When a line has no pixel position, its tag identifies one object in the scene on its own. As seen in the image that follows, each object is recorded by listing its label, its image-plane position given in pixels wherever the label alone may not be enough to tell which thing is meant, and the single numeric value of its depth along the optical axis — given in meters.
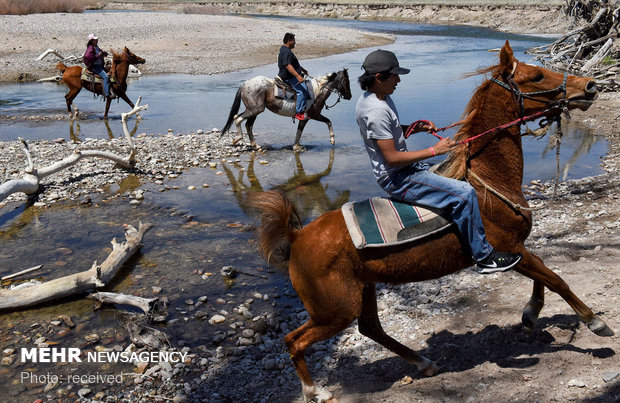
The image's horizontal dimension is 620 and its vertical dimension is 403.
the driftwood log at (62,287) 6.32
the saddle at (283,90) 14.01
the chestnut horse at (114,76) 17.66
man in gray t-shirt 4.12
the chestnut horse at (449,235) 4.26
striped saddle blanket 4.18
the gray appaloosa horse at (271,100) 14.09
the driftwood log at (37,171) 9.33
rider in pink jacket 16.73
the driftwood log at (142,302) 6.07
